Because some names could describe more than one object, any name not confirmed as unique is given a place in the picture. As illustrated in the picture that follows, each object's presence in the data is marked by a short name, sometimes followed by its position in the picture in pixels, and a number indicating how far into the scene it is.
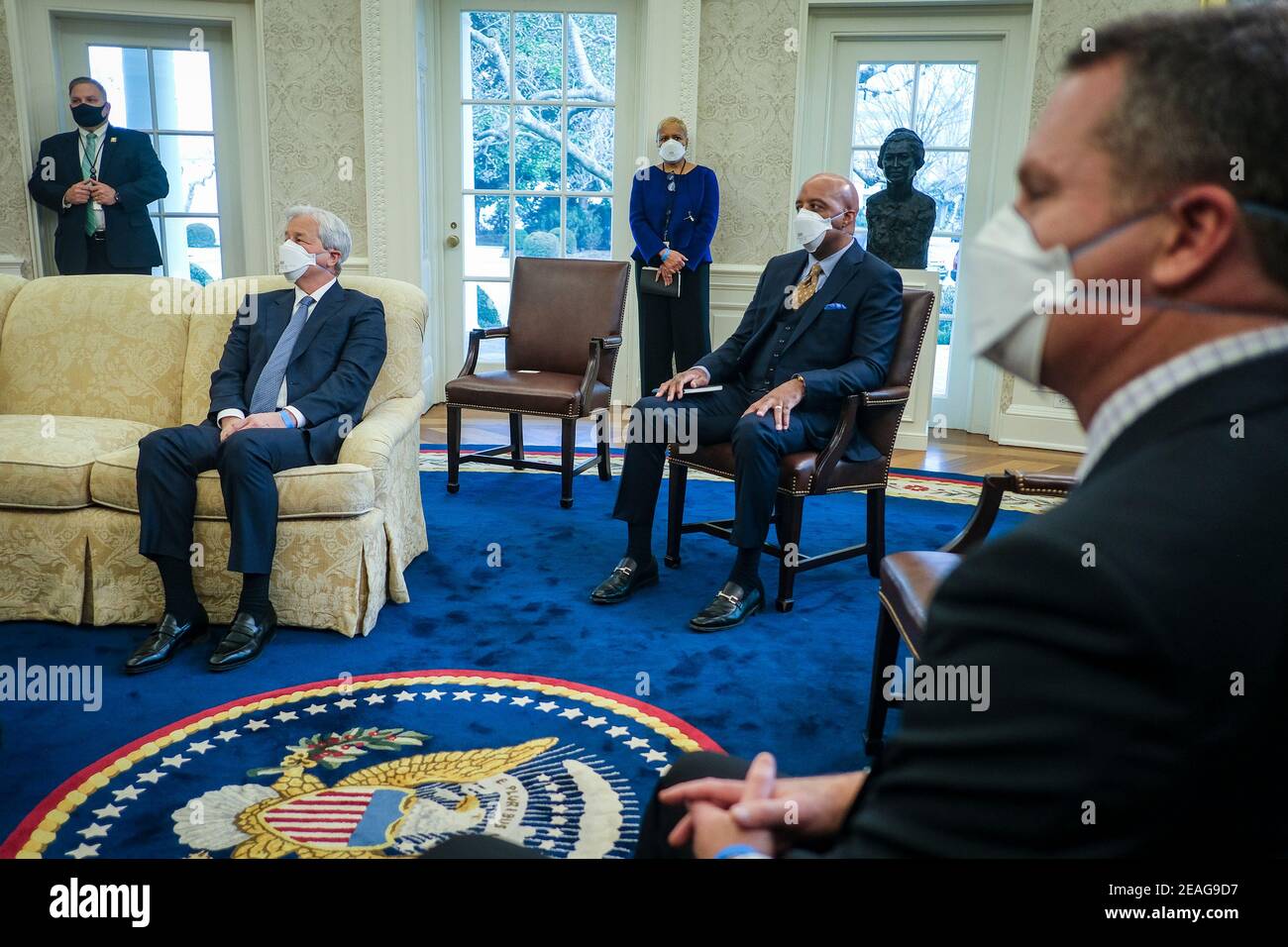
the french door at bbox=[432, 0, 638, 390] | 5.84
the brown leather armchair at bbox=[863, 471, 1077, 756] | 2.02
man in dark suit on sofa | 2.61
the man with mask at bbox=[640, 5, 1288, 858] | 0.54
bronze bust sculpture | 5.09
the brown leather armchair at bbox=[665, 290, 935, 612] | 2.96
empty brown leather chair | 4.16
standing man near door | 5.19
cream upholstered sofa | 2.74
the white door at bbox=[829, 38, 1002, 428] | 5.49
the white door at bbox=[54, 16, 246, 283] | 5.65
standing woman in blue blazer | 5.19
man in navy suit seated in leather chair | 2.90
